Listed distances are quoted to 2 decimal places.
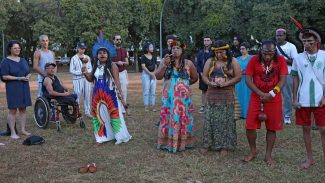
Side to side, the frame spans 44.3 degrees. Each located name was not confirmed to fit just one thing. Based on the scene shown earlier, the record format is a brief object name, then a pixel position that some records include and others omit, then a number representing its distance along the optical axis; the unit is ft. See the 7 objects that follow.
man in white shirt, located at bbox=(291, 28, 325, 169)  17.37
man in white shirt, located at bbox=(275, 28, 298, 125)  26.38
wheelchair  27.86
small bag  23.31
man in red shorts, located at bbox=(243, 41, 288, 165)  18.17
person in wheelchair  28.02
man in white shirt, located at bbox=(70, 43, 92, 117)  31.81
